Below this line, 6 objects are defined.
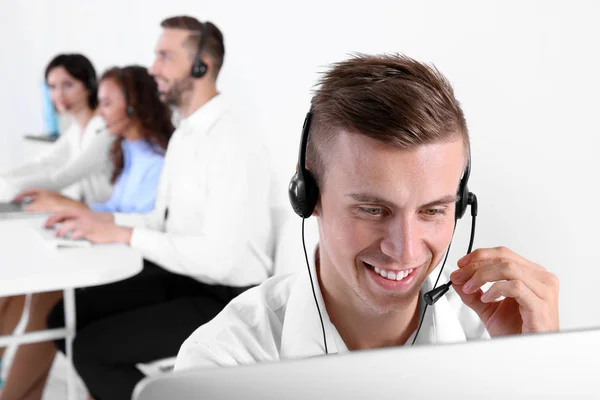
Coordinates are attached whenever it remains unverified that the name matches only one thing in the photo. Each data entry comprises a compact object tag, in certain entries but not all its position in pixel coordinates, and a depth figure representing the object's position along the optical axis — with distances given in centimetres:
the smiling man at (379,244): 71
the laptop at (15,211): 183
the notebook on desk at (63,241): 151
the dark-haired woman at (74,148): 217
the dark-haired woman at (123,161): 183
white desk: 132
